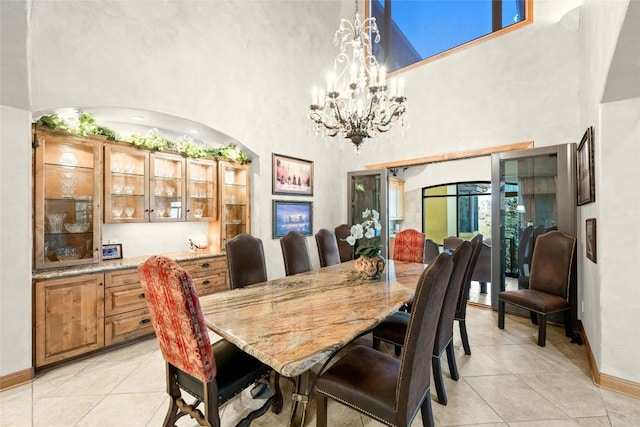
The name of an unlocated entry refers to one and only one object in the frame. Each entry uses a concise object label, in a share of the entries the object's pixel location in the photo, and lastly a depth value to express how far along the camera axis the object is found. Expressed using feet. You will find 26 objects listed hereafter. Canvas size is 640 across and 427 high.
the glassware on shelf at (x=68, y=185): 8.98
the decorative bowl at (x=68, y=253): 8.93
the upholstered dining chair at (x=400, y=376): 4.01
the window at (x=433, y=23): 13.43
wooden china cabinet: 8.18
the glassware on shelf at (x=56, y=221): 8.75
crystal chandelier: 8.63
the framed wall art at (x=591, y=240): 7.84
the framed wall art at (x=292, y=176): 14.58
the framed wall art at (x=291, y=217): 14.61
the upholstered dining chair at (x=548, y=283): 9.30
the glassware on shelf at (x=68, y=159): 8.93
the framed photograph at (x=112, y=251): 10.21
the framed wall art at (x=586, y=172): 8.11
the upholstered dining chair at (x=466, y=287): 8.04
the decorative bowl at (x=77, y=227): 9.10
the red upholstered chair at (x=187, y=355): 4.13
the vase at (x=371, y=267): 8.55
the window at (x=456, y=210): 23.95
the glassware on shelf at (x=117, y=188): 10.09
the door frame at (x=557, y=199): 10.95
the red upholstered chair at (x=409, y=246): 12.07
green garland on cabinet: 8.43
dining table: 4.19
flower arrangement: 8.37
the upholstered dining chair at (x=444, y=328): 6.20
